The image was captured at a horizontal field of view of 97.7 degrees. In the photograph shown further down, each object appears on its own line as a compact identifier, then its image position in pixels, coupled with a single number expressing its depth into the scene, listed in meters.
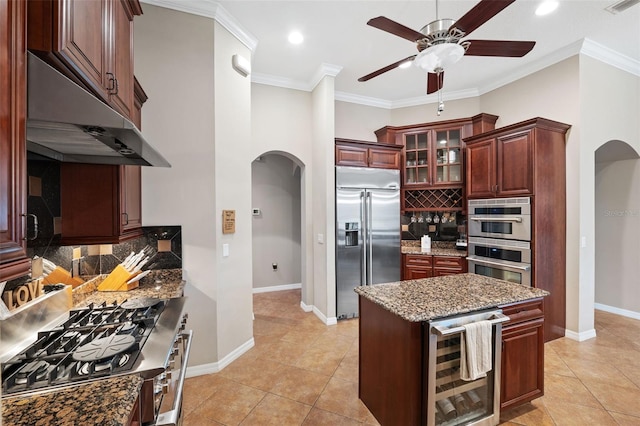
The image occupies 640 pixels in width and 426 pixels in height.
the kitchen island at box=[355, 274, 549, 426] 1.62
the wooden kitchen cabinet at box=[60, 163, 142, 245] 1.83
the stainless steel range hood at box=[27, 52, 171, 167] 0.90
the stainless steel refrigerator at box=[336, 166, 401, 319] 3.83
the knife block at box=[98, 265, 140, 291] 2.07
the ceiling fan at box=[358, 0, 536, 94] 1.79
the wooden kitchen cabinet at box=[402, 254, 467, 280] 3.92
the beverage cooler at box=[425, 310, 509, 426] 1.59
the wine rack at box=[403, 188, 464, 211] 4.36
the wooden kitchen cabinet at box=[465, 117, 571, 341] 3.13
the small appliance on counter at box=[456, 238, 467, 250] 4.17
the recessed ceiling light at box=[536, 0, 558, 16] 2.58
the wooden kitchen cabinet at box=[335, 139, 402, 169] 3.87
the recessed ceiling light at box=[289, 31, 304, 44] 3.03
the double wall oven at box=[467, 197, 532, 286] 3.19
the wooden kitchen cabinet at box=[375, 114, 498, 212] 4.22
